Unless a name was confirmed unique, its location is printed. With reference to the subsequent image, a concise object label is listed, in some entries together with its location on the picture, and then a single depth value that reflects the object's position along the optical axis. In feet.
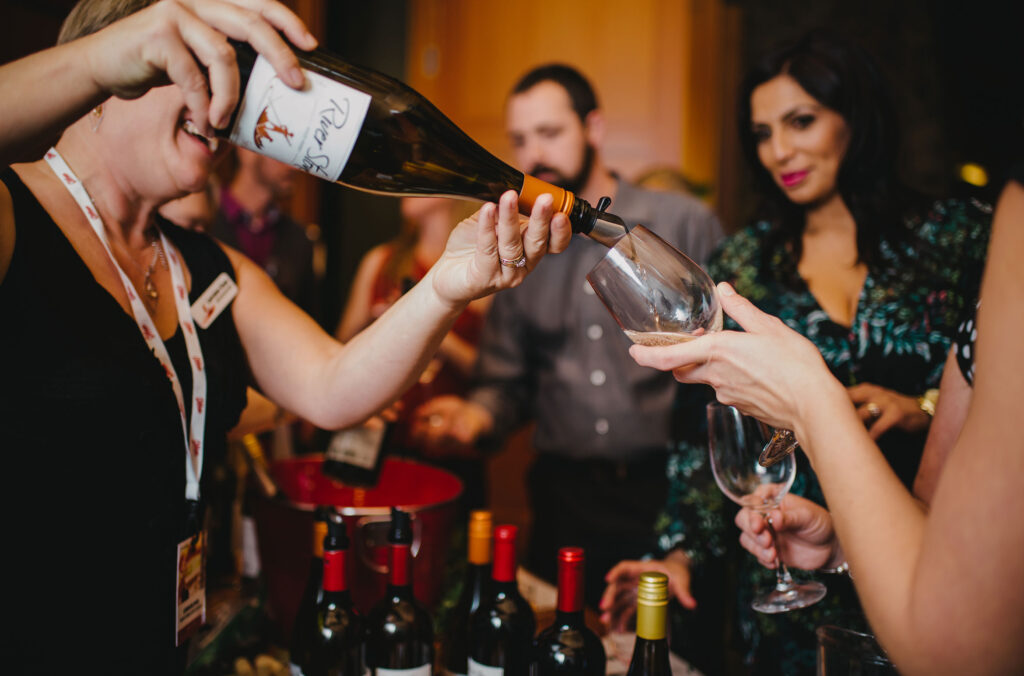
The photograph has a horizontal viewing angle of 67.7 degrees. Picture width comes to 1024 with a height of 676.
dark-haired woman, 4.79
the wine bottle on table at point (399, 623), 3.01
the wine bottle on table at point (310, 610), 3.22
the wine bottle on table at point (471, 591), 3.30
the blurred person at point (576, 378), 7.57
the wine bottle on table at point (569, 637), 2.89
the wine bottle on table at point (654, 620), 2.65
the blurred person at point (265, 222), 8.74
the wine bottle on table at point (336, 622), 2.92
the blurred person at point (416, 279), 8.29
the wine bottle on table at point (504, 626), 3.06
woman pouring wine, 2.28
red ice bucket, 3.47
